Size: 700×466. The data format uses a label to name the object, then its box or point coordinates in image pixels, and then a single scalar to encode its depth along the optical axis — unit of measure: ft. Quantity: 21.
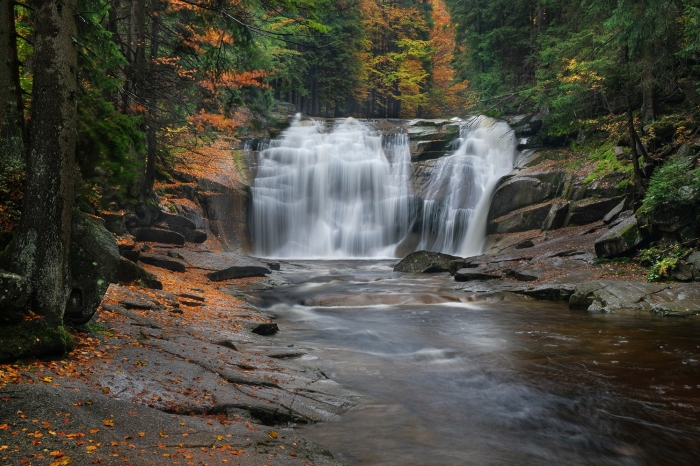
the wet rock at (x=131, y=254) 39.22
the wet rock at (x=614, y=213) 57.36
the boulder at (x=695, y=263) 40.24
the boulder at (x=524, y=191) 71.77
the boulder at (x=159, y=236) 53.31
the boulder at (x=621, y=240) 47.44
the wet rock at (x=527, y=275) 49.37
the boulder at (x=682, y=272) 40.68
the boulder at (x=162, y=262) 45.47
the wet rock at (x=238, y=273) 49.57
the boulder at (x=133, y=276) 33.06
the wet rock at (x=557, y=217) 65.41
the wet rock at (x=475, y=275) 52.80
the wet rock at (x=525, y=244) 61.87
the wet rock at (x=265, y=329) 31.93
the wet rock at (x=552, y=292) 44.24
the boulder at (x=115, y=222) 45.12
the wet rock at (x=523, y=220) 69.36
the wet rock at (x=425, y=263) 63.82
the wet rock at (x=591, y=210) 62.08
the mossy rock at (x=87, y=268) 19.47
